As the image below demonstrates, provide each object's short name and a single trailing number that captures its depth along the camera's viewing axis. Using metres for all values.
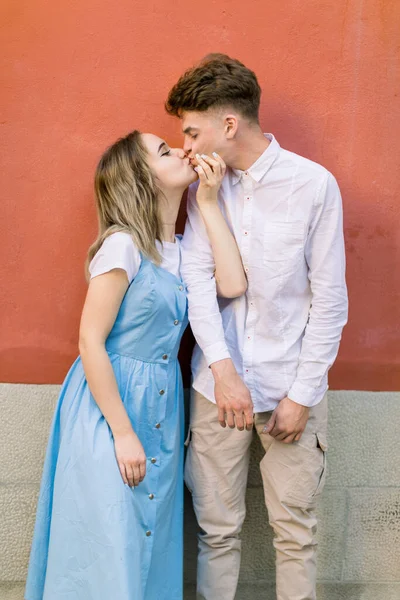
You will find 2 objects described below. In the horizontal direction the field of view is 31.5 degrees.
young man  2.55
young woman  2.37
